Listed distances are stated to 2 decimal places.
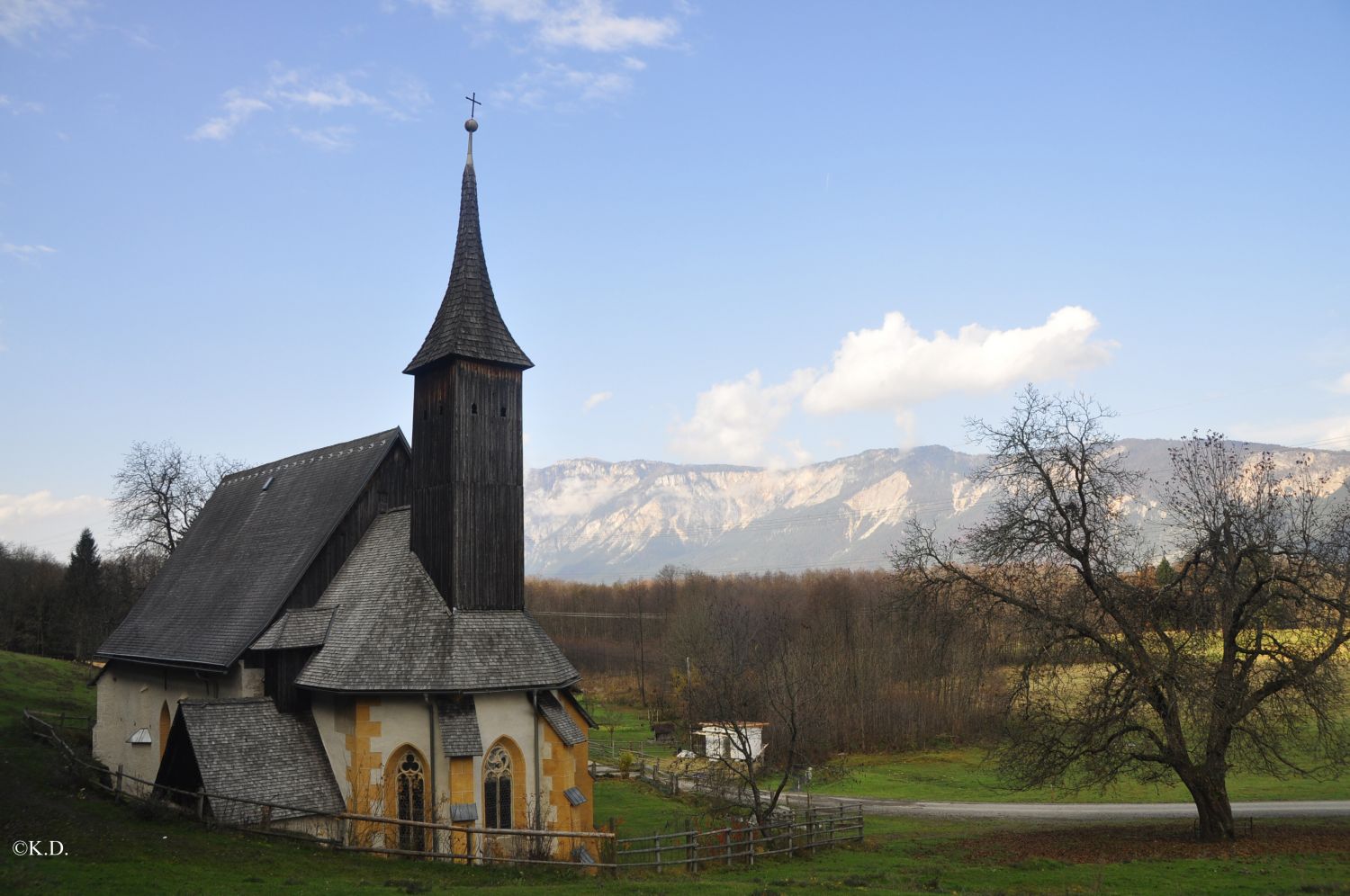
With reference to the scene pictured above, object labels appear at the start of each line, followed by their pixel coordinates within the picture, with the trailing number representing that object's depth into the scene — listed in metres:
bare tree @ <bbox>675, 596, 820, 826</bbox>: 29.69
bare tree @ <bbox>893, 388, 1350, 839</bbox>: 22.89
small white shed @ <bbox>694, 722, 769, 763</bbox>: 43.31
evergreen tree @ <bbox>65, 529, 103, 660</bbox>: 69.12
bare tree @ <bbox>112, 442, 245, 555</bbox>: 52.00
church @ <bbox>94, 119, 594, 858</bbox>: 22.98
